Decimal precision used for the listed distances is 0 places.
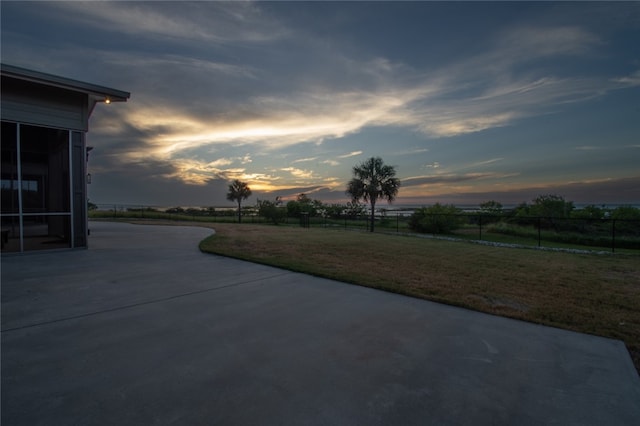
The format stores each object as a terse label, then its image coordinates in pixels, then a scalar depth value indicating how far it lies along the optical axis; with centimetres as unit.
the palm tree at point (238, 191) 2994
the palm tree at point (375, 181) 2019
